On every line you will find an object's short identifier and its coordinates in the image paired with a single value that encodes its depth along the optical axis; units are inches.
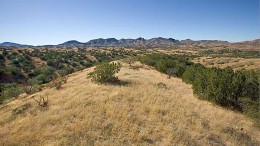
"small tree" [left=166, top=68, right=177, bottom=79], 715.1
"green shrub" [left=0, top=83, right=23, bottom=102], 505.4
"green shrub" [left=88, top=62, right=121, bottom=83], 483.4
